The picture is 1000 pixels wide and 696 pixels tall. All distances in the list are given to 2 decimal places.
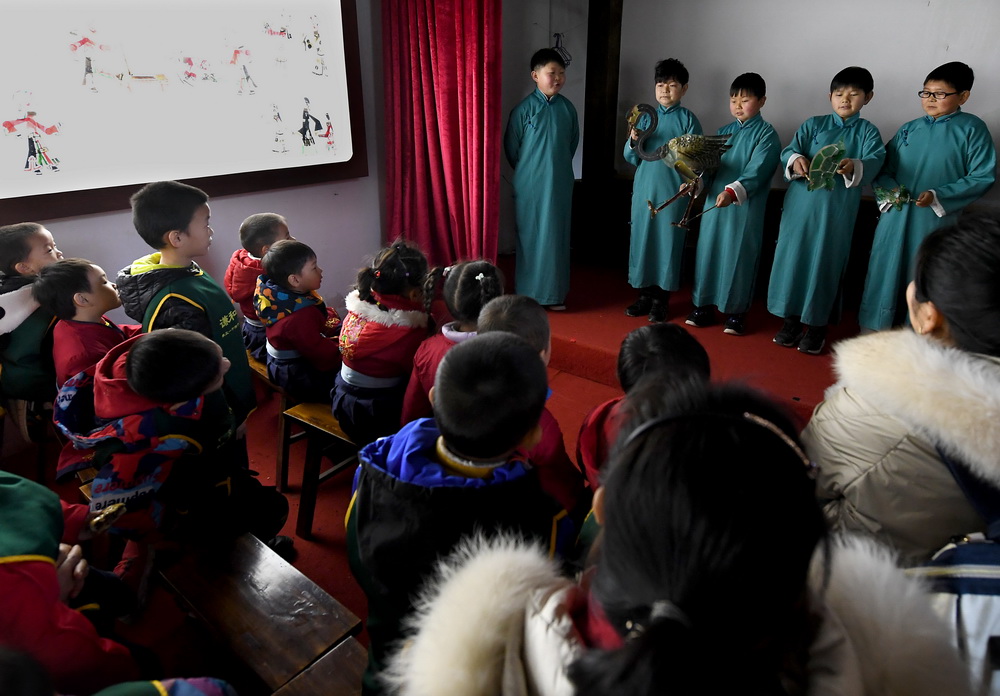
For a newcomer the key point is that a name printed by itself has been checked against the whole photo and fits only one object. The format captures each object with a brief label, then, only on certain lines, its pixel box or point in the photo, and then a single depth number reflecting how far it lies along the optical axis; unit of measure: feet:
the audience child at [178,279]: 5.48
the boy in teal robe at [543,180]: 9.91
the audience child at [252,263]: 7.53
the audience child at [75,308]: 5.20
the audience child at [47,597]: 2.58
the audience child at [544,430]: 4.16
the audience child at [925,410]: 2.34
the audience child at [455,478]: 2.82
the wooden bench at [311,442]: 5.74
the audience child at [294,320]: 6.26
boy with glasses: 7.43
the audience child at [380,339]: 5.49
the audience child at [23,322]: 5.58
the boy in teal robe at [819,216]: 7.97
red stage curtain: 8.95
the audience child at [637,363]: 3.93
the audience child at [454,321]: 4.86
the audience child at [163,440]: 4.18
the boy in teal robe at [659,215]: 9.27
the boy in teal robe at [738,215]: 8.63
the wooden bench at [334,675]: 3.17
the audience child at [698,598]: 1.33
